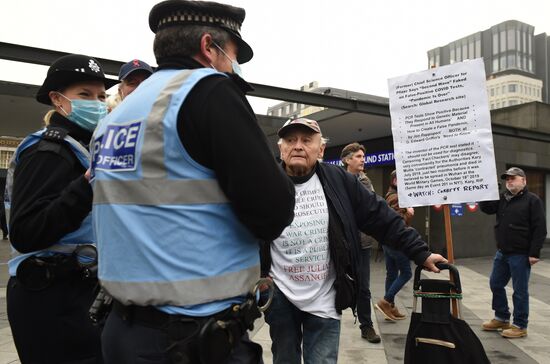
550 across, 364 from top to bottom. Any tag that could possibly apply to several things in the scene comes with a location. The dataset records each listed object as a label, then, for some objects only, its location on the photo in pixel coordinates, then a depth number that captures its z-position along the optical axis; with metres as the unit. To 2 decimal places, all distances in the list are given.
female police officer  1.77
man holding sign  5.09
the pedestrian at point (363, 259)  4.72
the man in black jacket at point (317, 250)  2.52
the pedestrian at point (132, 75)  3.06
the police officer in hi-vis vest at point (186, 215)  1.27
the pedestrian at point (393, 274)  5.47
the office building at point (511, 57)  95.12
